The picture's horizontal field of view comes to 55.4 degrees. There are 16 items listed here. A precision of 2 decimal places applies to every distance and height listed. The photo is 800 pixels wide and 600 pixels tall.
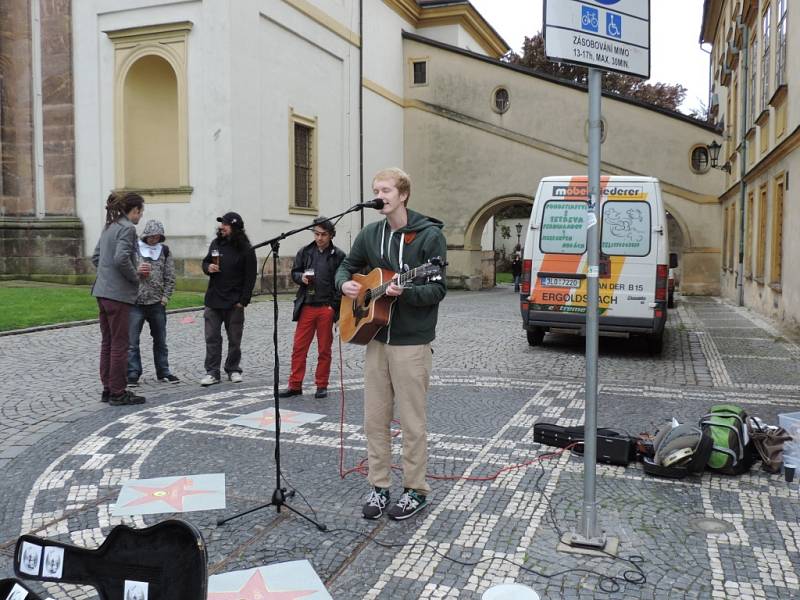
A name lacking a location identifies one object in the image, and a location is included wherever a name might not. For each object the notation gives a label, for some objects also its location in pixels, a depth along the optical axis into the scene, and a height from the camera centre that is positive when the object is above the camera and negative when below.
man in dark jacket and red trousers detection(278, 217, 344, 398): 7.66 -0.53
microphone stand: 4.12 -1.35
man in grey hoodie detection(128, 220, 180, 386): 8.21 -0.56
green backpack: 4.95 -1.26
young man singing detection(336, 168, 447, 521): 4.09 -0.54
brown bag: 5.02 -1.29
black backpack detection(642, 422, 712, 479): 4.89 -1.31
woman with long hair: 6.93 -0.30
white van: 10.30 -0.11
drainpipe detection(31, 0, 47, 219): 20.77 +3.55
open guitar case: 2.71 -1.14
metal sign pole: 3.60 -0.30
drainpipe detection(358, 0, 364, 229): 25.39 +5.28
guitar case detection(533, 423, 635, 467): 5.19 -1.35
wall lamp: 23.19 +3.02
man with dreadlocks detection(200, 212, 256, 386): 8.10 -0.36
